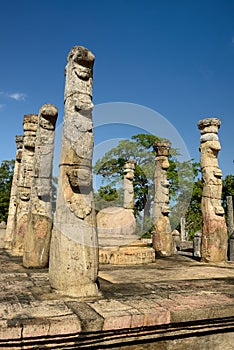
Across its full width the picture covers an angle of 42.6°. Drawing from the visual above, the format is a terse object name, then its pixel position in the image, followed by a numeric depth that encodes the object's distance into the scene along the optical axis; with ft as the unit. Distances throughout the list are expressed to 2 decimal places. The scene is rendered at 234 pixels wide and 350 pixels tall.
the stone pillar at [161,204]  32.14
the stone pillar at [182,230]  72.54
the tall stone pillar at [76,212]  10.96
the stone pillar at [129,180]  47.04
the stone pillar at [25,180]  25.49
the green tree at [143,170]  36.60
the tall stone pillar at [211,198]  24.99
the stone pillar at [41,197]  19.01
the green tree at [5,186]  84.74
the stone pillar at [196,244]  38.78
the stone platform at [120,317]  8.14
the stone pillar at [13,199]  33.81
